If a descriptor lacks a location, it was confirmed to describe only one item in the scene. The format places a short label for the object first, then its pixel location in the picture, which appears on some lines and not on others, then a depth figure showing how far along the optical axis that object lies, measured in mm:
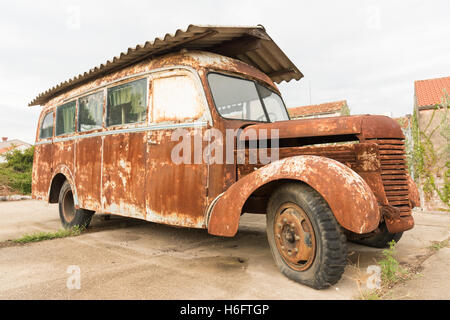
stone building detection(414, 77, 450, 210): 6973
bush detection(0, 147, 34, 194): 12023
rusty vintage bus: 2375
